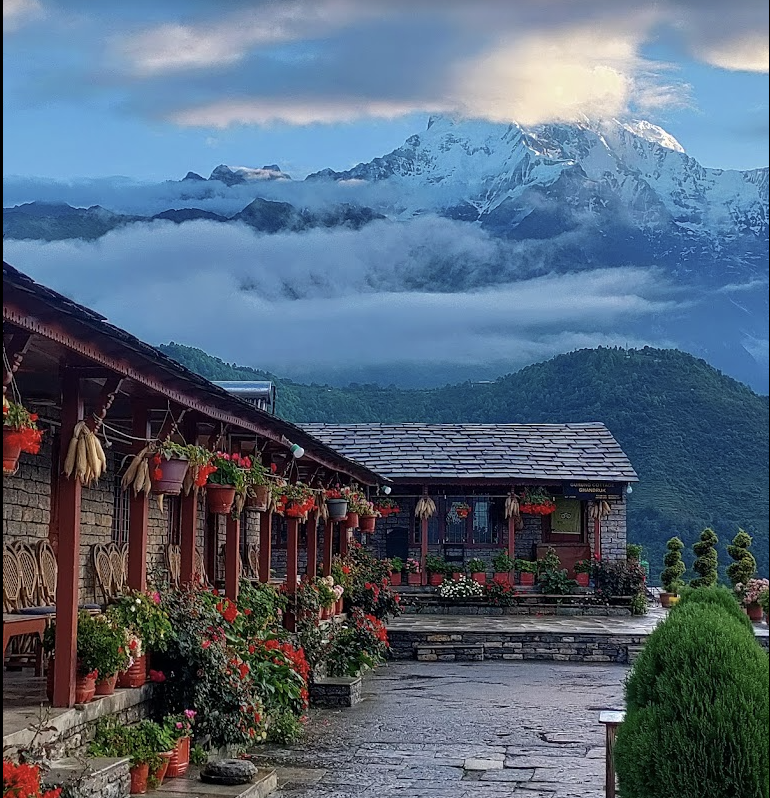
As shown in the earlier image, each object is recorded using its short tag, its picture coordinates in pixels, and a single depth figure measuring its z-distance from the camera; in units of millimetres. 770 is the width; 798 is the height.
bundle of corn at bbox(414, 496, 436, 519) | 26062
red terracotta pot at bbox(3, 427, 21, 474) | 5359
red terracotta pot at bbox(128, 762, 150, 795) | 6973
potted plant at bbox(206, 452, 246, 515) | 10148
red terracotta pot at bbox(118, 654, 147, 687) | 7797
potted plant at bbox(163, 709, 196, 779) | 7543
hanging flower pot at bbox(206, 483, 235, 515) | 10281
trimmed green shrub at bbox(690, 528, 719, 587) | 24750
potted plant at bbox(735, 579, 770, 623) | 17984
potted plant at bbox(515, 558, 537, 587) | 24844
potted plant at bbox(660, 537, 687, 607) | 26219
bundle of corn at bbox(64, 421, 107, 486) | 6660
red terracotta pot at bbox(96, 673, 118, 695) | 7215
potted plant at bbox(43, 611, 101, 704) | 6930
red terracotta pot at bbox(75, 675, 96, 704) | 6918
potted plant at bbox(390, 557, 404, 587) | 25188
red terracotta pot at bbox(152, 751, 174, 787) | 7203
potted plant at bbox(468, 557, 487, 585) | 24688
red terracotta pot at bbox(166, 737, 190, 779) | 7531
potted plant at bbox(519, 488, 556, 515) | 25812
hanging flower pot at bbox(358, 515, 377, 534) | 20094
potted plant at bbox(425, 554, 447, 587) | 25578
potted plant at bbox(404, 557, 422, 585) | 25766
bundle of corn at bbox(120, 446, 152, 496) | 7922
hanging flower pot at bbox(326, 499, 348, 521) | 16703
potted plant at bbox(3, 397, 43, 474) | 5379
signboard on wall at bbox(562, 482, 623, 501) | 26250
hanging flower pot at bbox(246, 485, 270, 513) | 11539
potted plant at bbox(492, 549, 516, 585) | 24797
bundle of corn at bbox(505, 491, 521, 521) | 25547
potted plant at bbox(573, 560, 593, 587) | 24844
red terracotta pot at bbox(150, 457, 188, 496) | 8156
